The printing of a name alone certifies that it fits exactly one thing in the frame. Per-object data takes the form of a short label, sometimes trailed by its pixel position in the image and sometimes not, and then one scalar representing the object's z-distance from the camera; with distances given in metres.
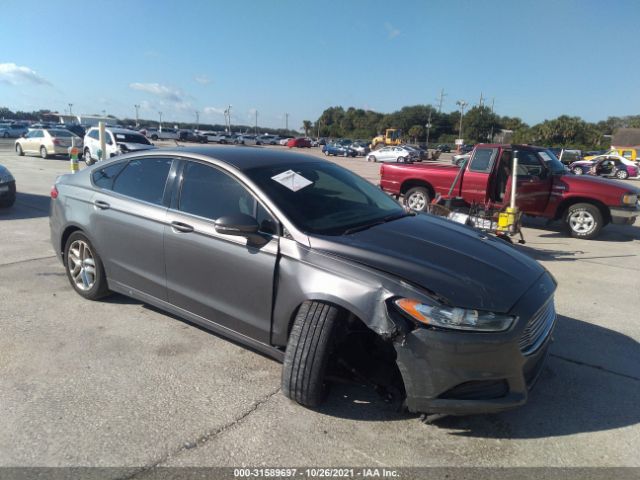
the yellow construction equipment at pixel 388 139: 61.20
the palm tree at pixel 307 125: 129.75
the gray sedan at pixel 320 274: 2.58
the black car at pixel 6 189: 9.09
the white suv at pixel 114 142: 16.94
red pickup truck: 9.00
